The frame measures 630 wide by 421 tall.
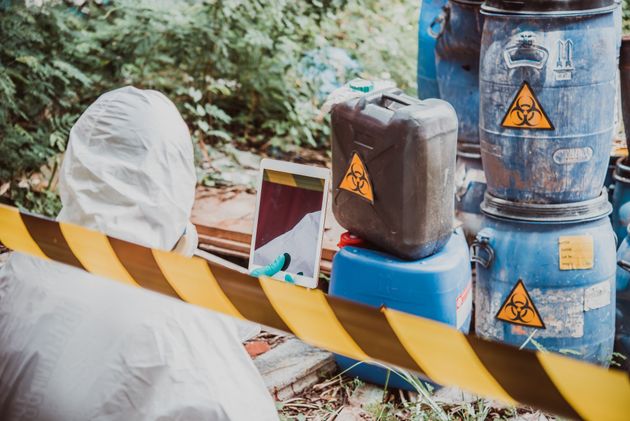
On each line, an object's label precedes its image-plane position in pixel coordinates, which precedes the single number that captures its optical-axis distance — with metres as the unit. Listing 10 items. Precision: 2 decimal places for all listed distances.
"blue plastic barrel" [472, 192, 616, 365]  3.66
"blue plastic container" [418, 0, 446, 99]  4.83
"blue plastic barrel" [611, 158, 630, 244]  3.97
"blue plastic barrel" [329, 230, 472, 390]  3.50
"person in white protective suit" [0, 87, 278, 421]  2.36
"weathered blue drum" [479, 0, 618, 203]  3.46
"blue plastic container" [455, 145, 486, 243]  4.61
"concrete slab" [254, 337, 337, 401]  3.68
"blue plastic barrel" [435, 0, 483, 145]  4.43
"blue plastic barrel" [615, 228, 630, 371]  3.89
